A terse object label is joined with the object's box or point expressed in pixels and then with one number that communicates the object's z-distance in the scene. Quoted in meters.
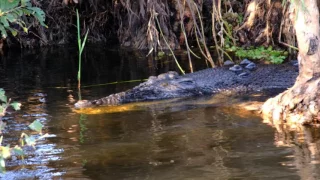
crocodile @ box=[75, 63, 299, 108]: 16.66
